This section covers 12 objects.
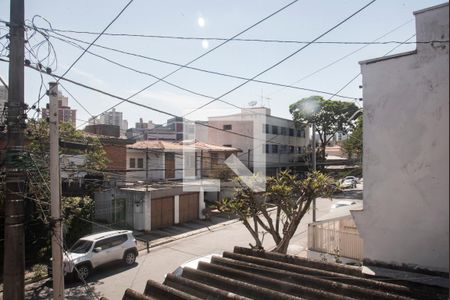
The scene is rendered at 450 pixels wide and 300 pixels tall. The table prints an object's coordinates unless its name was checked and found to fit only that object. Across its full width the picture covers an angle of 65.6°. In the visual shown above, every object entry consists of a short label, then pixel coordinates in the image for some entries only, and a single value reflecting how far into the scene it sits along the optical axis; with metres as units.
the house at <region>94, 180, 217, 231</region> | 22.73
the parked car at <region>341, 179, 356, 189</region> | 42.66
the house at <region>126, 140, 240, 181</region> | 29.05
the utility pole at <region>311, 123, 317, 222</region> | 18.16
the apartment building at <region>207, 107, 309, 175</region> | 39.75
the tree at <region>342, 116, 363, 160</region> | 30.30
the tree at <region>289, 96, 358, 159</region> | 41.28
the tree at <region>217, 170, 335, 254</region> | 12.51
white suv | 14.41
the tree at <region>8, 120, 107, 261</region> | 16.28
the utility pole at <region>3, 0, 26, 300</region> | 5.94
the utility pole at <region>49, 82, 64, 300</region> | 6.41
